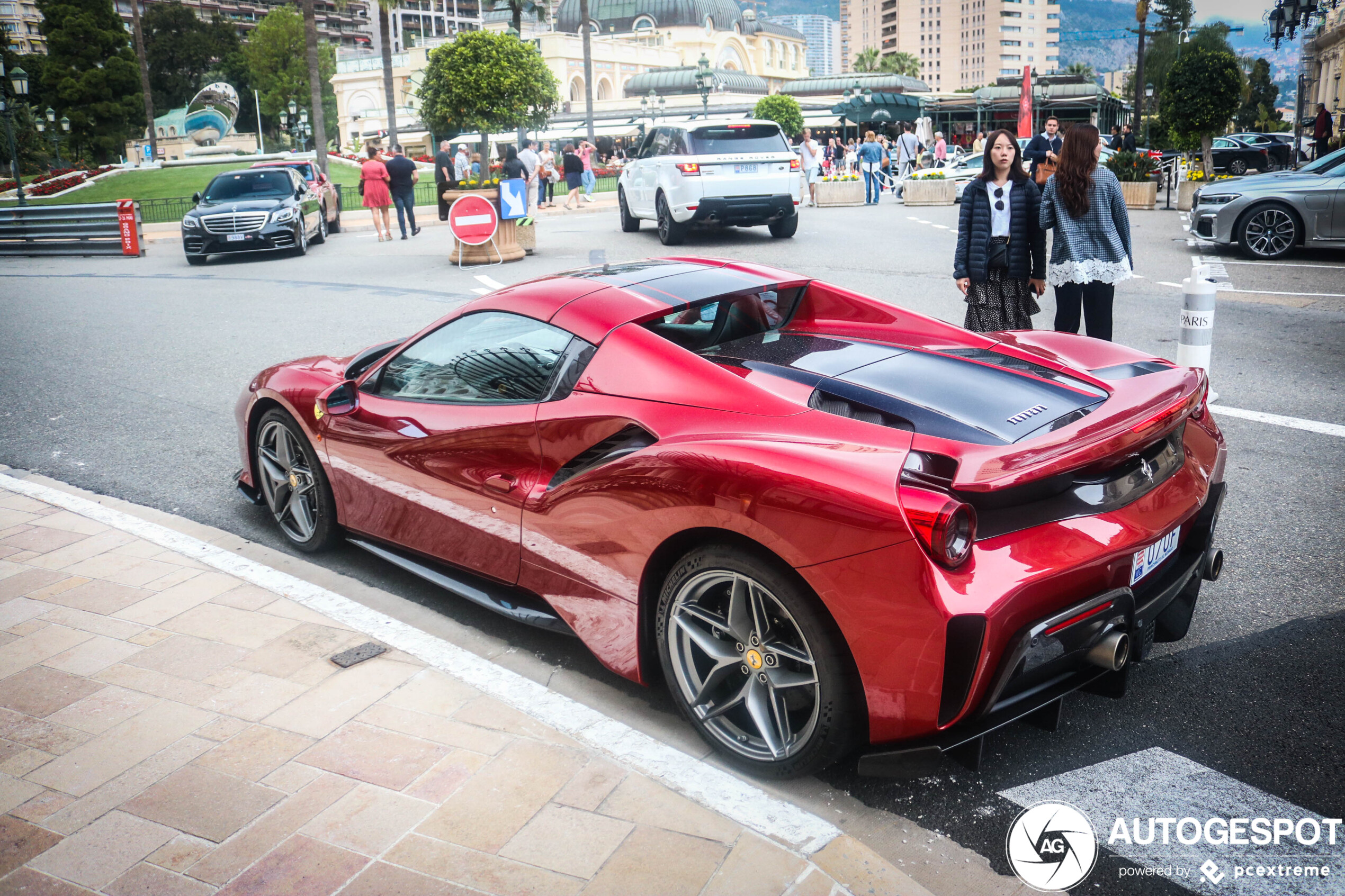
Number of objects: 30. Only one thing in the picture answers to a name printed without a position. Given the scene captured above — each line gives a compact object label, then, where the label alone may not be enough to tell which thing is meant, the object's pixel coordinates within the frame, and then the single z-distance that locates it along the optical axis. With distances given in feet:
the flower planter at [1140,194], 66.88
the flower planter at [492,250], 51.44
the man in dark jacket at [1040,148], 55.57
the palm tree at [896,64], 416.05
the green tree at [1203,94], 69.10
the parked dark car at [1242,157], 117.39
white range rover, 50.14
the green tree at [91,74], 202.69
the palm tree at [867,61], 435.94
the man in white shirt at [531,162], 81.00
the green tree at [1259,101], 307.78
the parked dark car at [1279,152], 123.03
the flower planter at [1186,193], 68.39
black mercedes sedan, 59.67
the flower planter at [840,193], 83.10
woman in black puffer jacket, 20.89
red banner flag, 71.82
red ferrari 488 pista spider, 8.12
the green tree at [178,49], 276.21
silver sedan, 41.70
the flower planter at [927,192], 82.69
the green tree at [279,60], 284.82
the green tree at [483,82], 103.96
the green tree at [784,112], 161.99
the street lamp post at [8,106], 89.81
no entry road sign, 49.90
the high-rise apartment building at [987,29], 642.63
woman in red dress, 65.31
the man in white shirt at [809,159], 90.89
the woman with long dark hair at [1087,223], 20.56
